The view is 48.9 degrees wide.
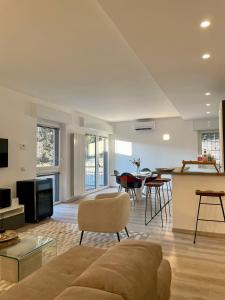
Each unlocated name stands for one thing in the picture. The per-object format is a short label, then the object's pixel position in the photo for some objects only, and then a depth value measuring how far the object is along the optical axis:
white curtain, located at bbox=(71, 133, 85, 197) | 7.00
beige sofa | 0.94
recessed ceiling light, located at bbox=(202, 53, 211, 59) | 2.93
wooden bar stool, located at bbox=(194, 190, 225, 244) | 3.49
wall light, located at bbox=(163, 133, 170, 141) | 9.02
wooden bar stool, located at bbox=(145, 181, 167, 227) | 4.67
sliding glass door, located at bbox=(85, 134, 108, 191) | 8.34
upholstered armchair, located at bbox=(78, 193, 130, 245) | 3.37
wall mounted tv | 4.54
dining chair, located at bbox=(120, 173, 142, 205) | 6.16
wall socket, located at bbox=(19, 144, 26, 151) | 5.17
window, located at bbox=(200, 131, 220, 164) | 8.43
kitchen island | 3.88
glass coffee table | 2.25
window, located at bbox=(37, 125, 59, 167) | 6.12
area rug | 3.57
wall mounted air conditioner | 9.14
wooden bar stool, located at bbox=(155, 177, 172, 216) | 5.01
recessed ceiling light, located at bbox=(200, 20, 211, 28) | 2.21
